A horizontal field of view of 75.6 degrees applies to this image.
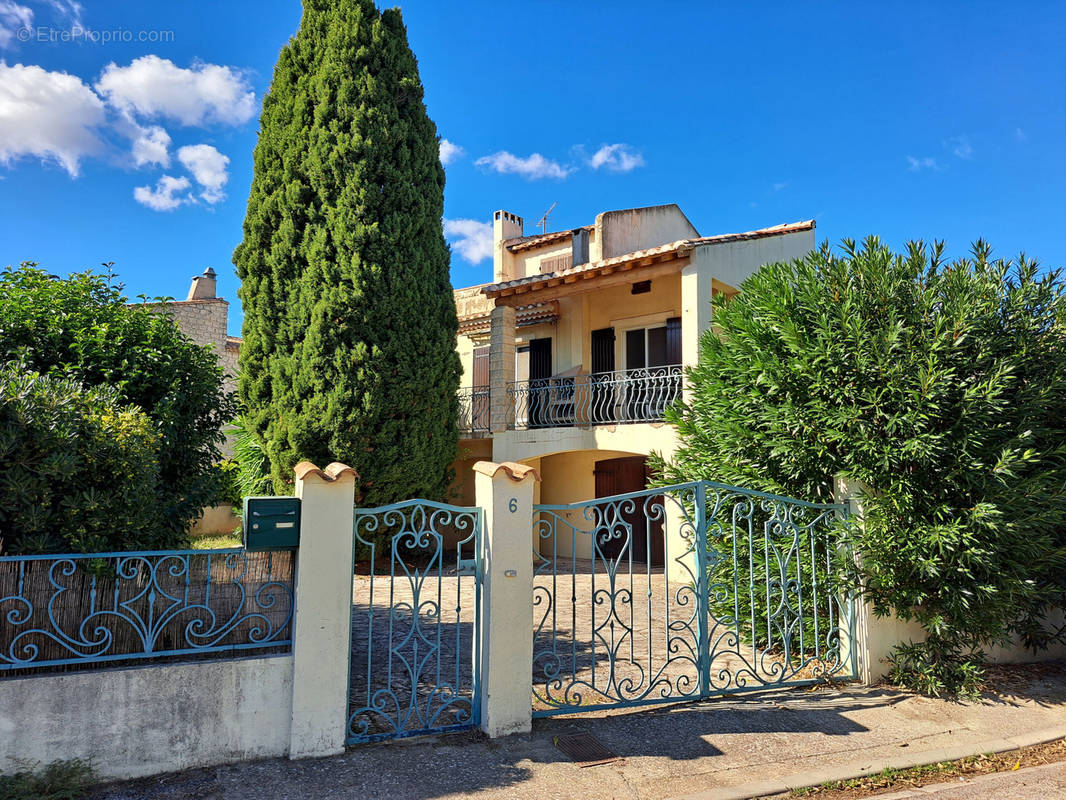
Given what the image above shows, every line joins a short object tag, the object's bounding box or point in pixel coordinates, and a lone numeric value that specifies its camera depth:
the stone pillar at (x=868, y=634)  5.89
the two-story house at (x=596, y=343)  12.24
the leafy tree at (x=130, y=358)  5.44
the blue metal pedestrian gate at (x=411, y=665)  4.45
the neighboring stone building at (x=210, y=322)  21.16
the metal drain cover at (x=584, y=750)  4.30
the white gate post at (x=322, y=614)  4.10
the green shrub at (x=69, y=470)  3.91
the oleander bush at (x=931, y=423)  5.55
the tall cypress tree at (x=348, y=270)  11.28
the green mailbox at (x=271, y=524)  4.09
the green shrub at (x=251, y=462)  12.16
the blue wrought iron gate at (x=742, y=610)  5.32
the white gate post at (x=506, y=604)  4.53
